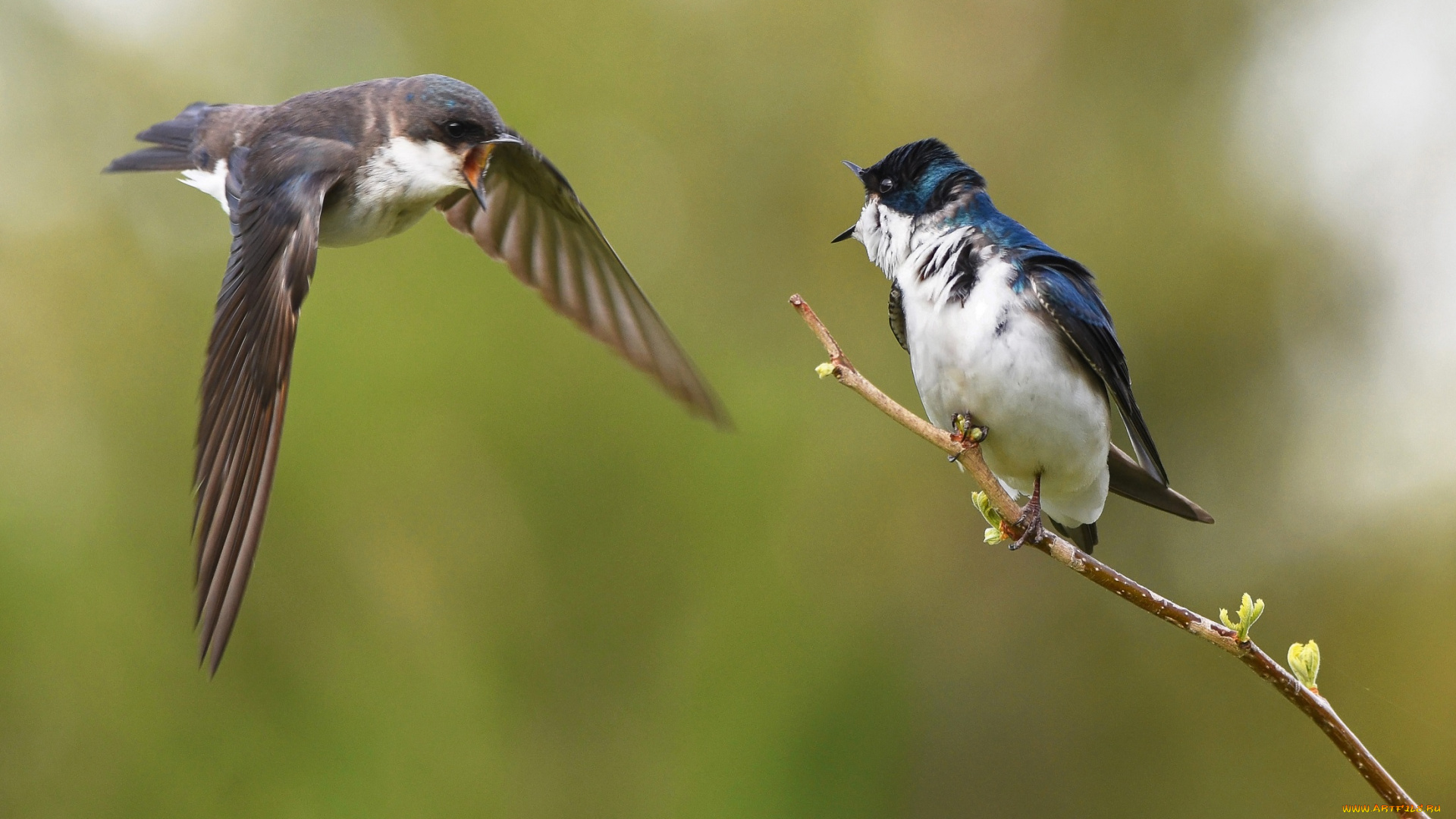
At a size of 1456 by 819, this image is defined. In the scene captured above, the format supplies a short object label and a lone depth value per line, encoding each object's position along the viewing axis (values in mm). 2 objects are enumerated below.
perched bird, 4652
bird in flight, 4297
